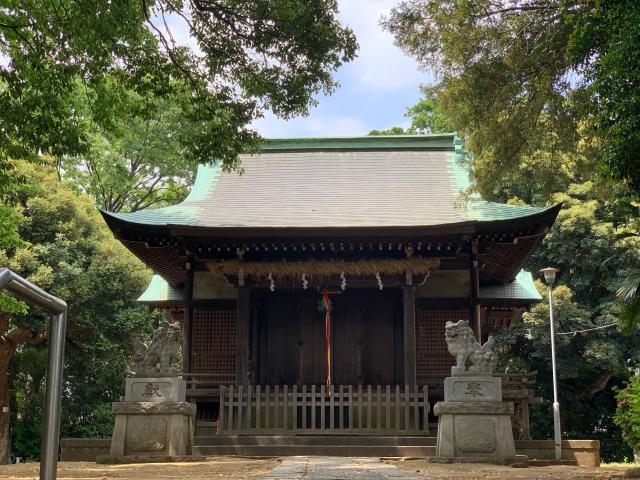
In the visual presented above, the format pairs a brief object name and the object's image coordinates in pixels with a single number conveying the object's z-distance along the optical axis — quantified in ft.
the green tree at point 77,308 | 78.48
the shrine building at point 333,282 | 49.55
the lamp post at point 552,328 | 61.68
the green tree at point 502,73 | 45.52
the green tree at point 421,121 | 133.15
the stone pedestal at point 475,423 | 37.93
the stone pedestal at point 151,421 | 39.60
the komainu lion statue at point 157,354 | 41.50
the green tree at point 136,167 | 112.47
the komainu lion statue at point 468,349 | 39.40
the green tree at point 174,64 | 35.06
